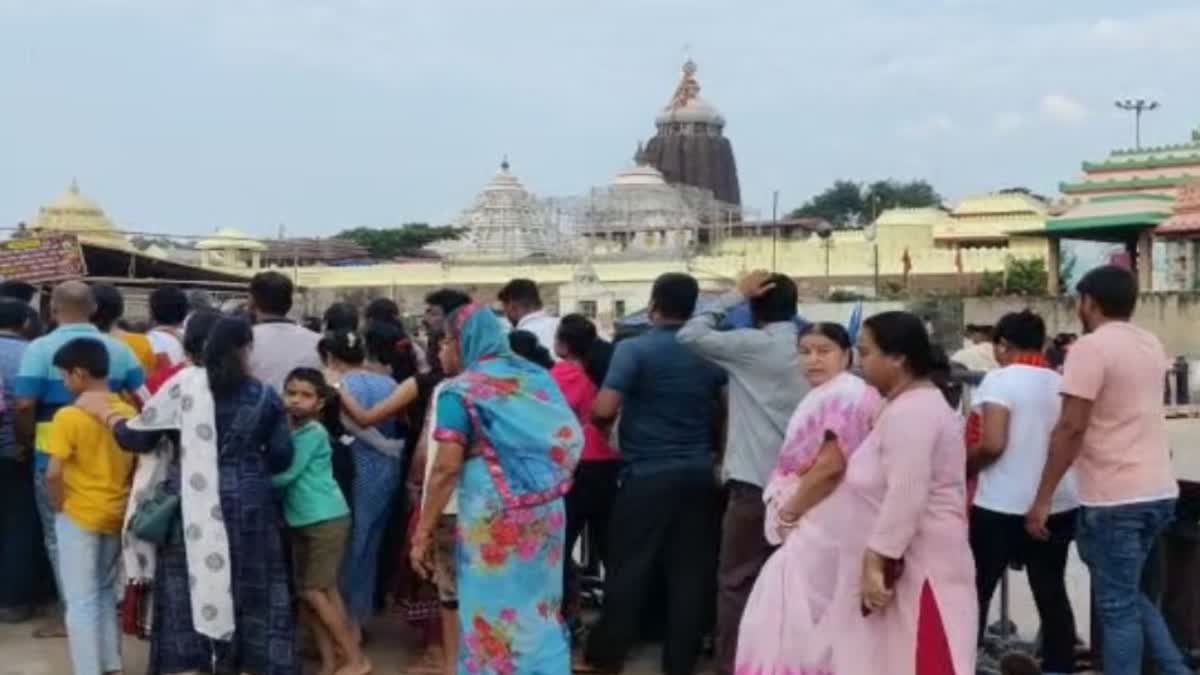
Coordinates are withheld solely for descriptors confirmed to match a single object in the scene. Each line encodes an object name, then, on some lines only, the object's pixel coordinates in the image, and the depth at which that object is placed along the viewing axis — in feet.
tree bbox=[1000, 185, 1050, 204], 177.76
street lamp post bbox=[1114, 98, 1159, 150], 167.02
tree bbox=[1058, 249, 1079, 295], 124.02
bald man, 18.37
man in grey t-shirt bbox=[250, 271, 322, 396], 19.08
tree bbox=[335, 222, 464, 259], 263.08
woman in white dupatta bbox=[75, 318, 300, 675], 16.15
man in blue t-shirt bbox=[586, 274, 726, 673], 17.61
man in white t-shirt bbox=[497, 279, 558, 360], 21.85
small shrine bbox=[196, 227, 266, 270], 166.30
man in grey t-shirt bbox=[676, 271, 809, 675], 16.67
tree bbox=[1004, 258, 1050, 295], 124.28
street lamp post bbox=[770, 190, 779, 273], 160.70
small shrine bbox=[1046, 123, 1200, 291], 102.68
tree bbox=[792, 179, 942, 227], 281.74
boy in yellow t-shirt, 16.81
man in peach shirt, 15.34
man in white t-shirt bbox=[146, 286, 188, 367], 21.29
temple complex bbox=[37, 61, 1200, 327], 105.40
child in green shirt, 17.19
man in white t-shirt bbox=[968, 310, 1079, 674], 16.71
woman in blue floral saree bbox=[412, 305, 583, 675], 14.74
